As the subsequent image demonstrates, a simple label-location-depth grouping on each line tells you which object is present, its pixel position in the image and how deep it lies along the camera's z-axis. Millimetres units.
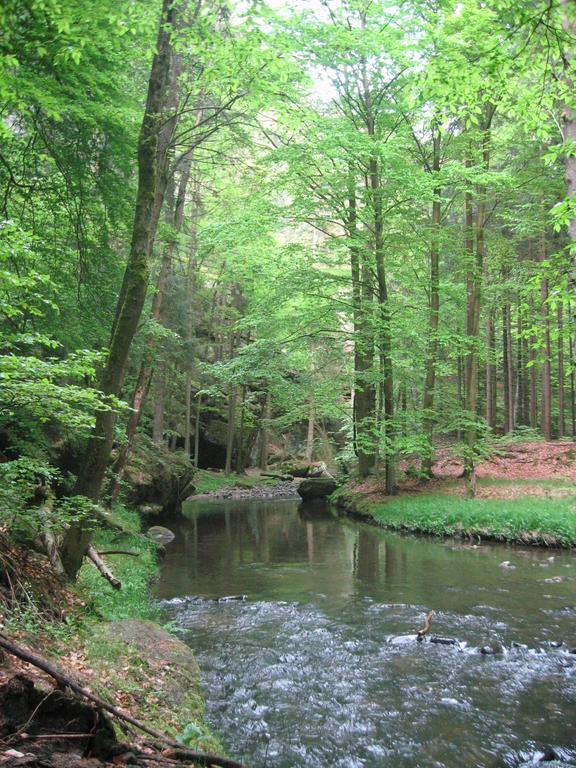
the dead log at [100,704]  3254
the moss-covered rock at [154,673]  4352
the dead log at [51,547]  6275
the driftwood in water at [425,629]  7453
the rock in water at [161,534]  15110
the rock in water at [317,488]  27125
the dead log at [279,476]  34250
